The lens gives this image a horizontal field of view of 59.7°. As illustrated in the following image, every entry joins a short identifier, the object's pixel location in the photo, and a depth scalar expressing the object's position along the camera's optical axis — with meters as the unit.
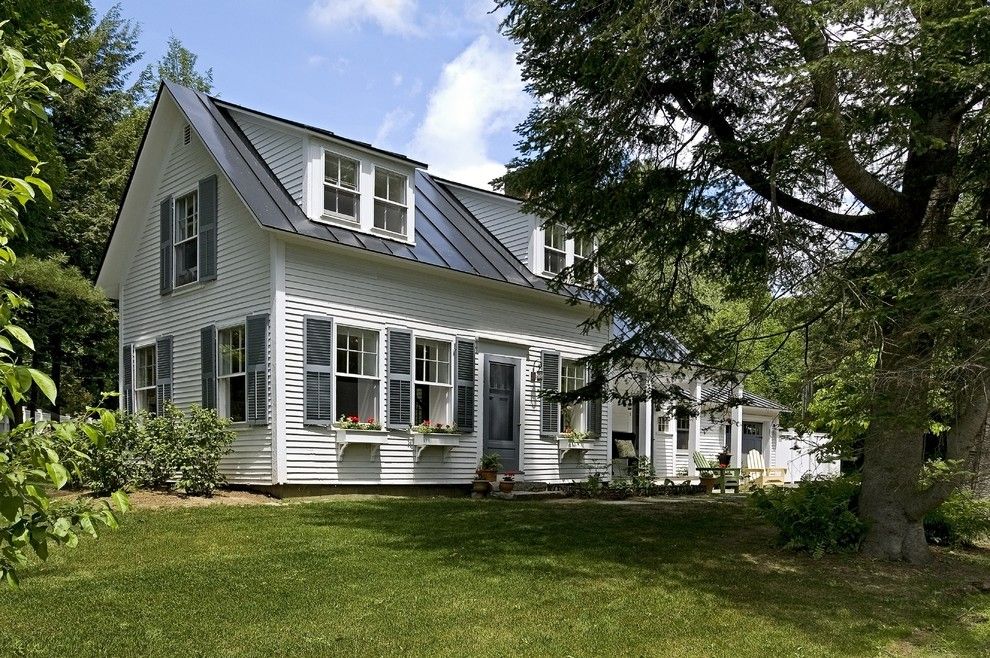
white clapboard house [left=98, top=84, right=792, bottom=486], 13.91
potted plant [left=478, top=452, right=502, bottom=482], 16.05
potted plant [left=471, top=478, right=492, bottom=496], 15.98
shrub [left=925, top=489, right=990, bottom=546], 9.72
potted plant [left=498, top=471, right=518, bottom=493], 15.77
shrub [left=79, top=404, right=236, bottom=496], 12.99
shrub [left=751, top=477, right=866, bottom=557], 8.97
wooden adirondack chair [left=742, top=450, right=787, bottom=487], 22.78
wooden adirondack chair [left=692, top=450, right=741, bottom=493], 19.75
